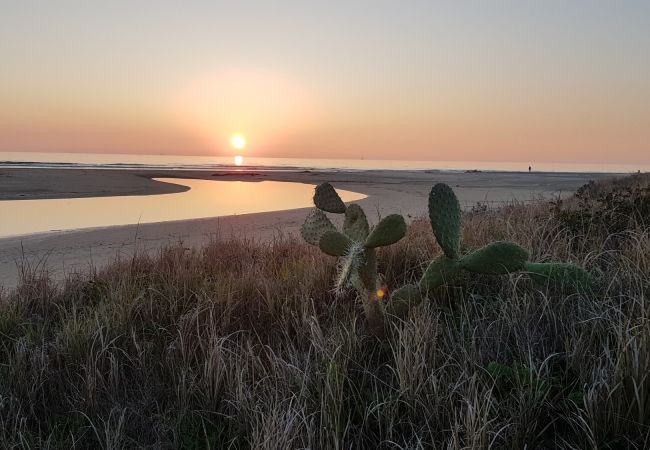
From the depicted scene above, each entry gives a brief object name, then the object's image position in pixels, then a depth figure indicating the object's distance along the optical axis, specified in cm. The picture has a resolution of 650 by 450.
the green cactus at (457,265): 332
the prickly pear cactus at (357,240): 323
